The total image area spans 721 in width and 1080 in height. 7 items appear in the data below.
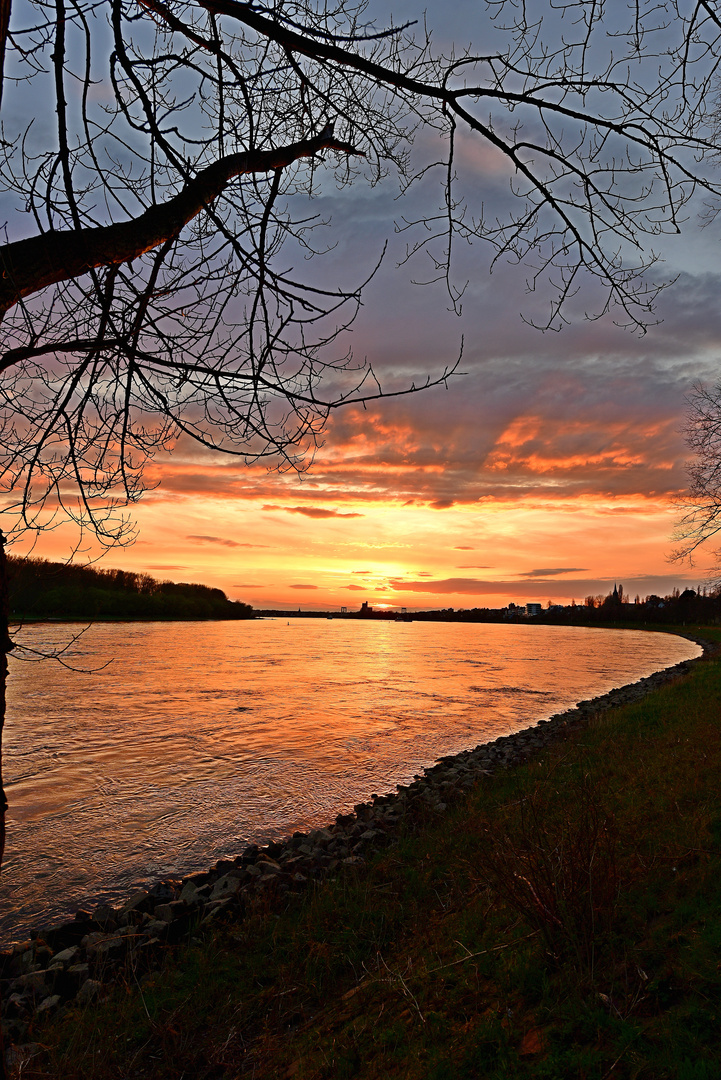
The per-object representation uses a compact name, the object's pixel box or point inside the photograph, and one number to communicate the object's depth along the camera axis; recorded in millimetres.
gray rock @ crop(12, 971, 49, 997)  4891
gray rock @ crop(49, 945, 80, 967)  5344
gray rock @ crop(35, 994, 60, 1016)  4543
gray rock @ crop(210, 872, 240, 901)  6500
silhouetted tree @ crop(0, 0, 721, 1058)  2465
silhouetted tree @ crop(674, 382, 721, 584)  19781
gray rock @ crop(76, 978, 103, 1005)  4660
